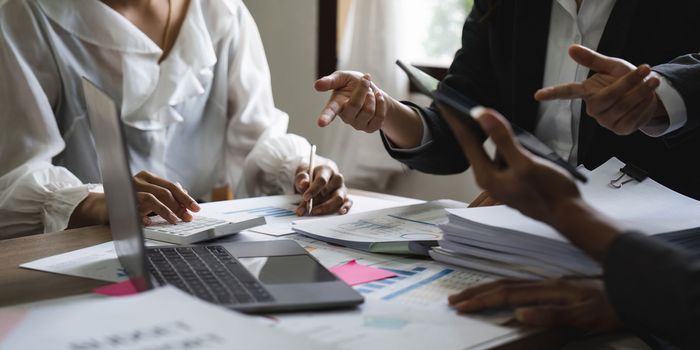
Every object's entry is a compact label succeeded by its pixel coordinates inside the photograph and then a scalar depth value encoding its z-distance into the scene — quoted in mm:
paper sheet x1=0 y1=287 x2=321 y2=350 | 542
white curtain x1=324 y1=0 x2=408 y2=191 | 2719
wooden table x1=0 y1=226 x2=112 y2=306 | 849
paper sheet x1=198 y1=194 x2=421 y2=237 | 1214
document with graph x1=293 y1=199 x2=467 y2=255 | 1018
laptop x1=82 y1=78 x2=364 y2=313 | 755
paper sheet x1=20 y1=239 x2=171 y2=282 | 917
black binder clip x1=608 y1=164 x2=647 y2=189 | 1074
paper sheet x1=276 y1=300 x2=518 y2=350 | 683
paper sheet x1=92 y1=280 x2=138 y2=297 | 830
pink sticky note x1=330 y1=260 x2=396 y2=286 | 895
